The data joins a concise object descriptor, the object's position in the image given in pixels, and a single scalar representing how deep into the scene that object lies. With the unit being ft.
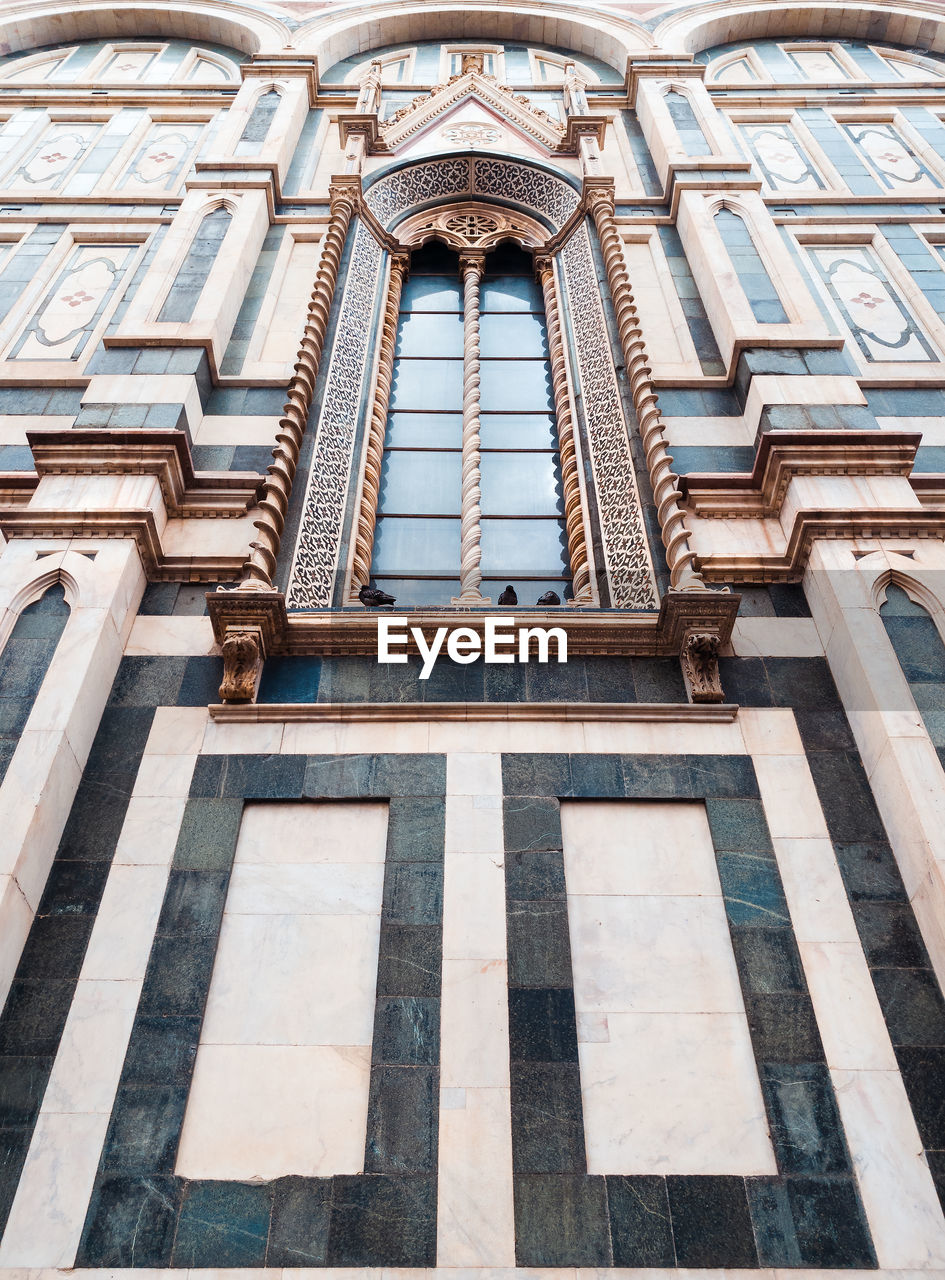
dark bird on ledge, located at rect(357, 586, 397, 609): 28.02
